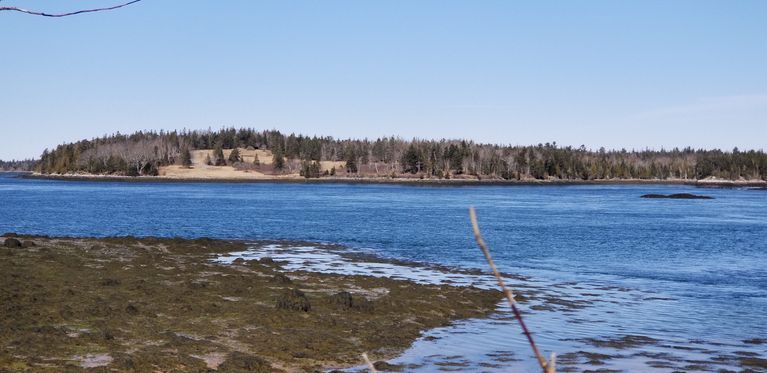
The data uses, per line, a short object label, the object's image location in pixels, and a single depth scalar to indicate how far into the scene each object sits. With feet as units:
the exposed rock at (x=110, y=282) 82.99
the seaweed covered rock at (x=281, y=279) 91.81
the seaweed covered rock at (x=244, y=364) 53.21
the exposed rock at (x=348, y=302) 77.97
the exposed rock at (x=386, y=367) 56.29
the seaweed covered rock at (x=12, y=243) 108.17
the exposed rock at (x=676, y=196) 456.20
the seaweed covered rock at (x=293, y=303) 74.84
